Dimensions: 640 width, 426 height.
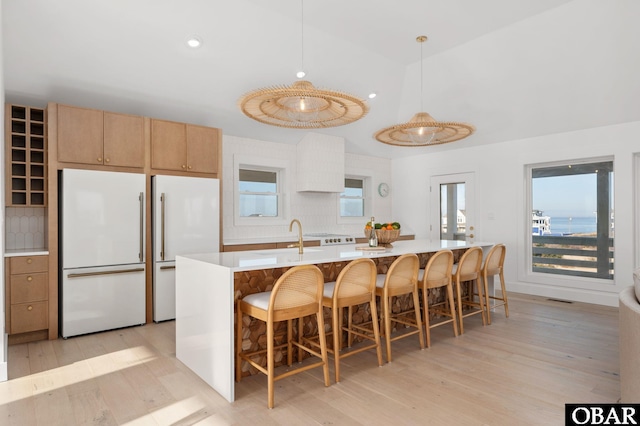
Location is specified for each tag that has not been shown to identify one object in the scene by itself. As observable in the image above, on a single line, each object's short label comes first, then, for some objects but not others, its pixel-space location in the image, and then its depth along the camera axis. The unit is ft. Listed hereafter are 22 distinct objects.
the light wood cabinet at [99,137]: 12.98
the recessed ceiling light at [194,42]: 13.34
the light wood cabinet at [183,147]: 14.78
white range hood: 20.63
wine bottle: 12.55
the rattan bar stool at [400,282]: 10.66
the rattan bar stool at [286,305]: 8.26
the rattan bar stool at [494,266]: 14.37
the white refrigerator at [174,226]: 14.47
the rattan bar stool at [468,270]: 13.07
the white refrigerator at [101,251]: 12.80
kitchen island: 8.46
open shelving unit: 12.90
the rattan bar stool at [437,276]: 11.94
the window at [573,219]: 17.70
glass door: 21.94
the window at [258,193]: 19.72
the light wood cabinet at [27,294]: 12.08
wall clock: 25.32
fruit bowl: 12.80
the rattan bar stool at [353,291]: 9.39
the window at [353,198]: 24.16
